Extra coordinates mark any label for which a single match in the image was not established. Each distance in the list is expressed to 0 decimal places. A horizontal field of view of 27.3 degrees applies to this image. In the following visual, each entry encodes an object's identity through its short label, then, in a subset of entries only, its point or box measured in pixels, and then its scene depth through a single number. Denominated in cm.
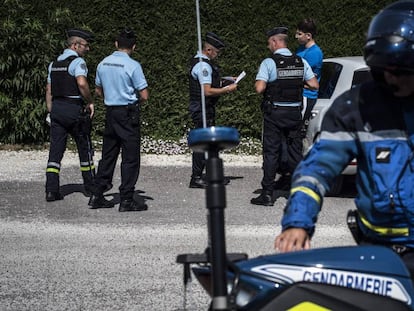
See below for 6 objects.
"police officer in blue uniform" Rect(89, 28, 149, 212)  830
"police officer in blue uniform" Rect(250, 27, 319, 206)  872
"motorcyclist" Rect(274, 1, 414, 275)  290
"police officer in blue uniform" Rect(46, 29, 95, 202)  868
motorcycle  254
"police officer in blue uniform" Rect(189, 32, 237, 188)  938
